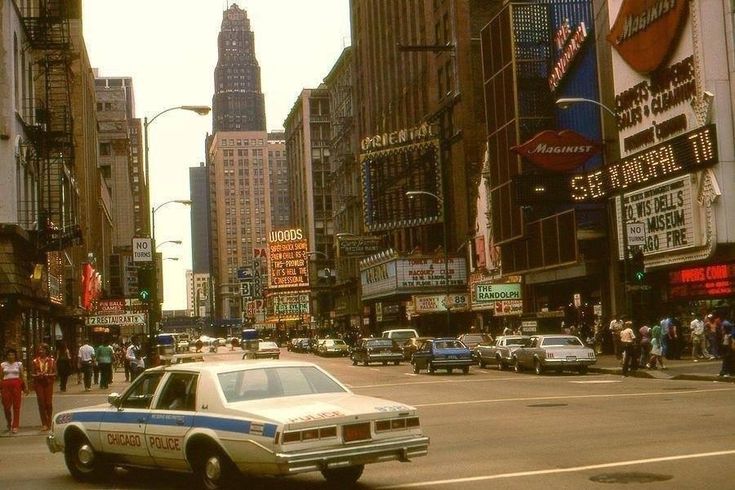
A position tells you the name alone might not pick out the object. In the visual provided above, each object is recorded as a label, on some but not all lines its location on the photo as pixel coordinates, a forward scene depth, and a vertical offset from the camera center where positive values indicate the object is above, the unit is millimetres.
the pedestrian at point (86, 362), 41469 -797
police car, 11539 -1036
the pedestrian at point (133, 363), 47381 -1026
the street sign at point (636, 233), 39125 +2970
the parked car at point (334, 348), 82750 -1373
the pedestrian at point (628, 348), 35719 -1038
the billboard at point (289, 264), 161000 +10015
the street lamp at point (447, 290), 65644 +2093
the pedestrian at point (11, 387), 22344 -867
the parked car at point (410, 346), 58750 -1066
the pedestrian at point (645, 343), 38781 -976
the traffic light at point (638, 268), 36438 +1599
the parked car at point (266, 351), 60194 -1044
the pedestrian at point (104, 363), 42062 -881
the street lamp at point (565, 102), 35922 +7293
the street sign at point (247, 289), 187625 +7751
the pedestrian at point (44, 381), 23375 -804
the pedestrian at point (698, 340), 41844 -1035
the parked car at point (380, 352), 57375 -1256
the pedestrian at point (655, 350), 37969 -1244
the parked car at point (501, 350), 44312 -1170
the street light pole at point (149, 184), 38656 +5544
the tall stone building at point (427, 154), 80000 +13517
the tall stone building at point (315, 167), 175250 +26395
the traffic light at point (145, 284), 37062 +1890
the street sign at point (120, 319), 44594 +861
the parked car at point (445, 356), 43366 -1234
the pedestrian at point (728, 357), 31062 -1280
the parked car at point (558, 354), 39219 -1253
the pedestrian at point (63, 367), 40719 -910
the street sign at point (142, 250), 40469 +3315
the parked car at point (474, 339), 53991 -793
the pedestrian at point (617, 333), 45344 -667
